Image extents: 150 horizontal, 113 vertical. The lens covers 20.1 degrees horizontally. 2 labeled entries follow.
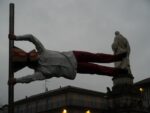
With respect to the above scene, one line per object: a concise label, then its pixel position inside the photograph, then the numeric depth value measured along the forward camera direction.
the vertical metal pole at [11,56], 8.76
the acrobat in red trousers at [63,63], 9.47
